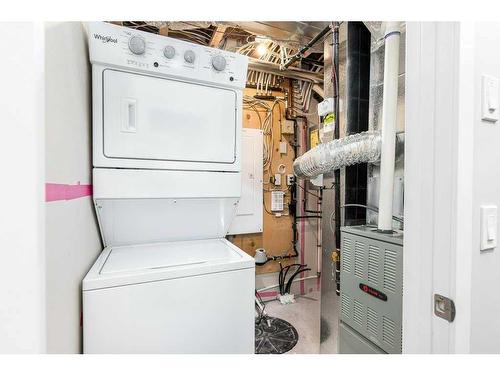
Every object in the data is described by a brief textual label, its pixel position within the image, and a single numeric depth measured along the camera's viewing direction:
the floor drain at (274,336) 2.15
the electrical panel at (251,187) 3.05
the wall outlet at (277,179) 3.29
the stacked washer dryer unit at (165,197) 0.99
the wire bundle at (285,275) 3.20
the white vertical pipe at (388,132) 1.39
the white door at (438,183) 0.64
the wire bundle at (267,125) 3.22
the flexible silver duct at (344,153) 1.52
